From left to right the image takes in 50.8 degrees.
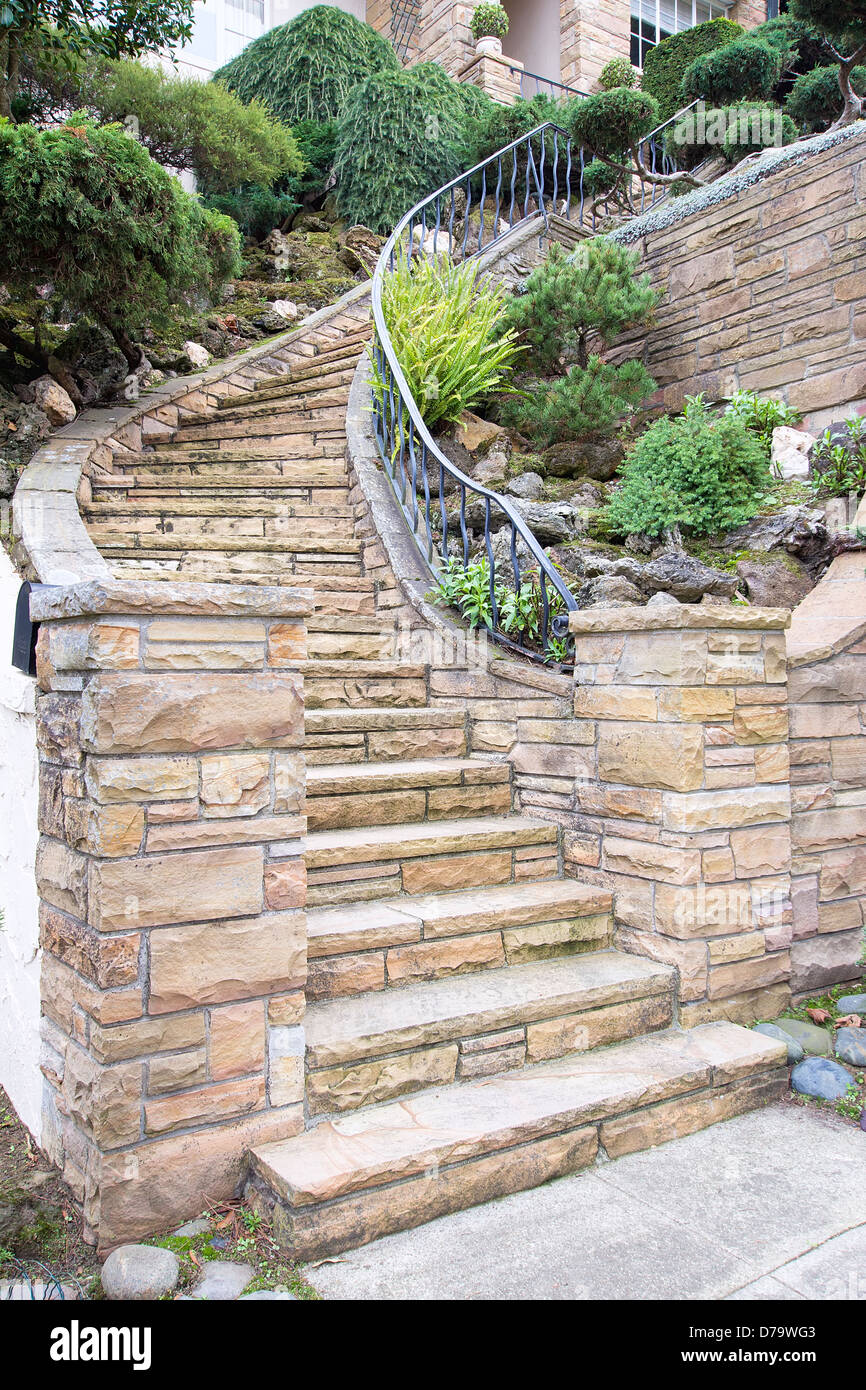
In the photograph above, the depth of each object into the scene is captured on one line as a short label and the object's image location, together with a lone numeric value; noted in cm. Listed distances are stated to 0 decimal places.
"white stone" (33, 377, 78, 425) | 613
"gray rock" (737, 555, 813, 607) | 442
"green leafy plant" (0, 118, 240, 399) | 521
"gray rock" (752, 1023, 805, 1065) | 296
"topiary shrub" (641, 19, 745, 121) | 1152
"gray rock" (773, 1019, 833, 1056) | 304
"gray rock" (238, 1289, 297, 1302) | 188
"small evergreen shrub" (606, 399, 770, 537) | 496
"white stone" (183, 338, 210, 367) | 757
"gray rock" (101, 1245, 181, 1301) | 189
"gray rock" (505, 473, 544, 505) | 543
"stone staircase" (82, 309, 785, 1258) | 220
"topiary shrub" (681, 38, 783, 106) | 911
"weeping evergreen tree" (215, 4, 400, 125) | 1143
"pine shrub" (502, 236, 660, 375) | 635
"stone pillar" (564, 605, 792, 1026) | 298
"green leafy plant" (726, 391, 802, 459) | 591
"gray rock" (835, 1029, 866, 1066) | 298
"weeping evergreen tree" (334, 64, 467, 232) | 1057
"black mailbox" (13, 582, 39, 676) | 238
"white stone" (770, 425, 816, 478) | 535
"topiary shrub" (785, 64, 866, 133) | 963
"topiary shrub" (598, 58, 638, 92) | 1123
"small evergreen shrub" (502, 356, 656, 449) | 595
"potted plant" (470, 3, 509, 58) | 1216
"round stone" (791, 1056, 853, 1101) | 283
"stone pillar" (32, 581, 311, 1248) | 203
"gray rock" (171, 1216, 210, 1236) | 209
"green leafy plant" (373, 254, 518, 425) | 568
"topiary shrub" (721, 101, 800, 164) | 823
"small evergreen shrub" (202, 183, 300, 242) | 1046
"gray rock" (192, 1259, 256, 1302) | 191
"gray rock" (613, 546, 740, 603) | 427
